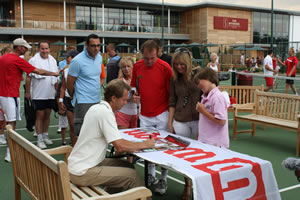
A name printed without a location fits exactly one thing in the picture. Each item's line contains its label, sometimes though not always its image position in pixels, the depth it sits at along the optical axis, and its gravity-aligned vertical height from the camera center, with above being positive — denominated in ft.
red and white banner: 9.69 -3.00
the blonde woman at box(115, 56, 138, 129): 18.01 -2.58
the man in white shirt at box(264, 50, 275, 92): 50.06 +0.04
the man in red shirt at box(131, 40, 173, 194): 15.84 -1.18
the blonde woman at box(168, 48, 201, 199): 14.80 -1.37
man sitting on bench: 11.32 -2.78
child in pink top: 13.21 -1.72
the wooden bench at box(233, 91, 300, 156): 24.19 -3.60
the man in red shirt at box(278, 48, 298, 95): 53.06 +0.12
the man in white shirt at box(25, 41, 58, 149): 23.63 -1.53
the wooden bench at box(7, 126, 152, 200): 9.20 -3.39
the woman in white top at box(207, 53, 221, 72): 43.80 +0.45
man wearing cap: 20.52 -0.62
